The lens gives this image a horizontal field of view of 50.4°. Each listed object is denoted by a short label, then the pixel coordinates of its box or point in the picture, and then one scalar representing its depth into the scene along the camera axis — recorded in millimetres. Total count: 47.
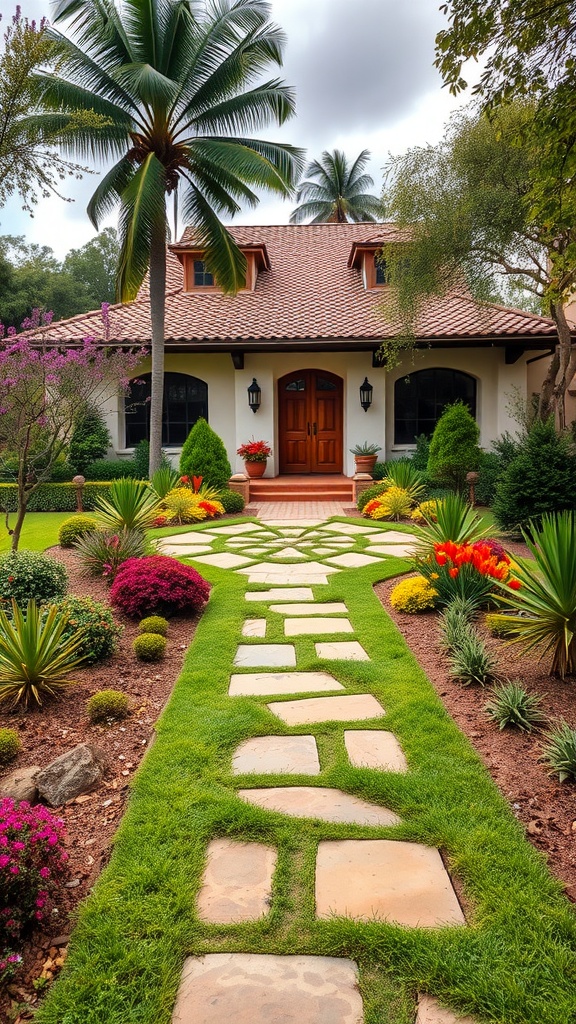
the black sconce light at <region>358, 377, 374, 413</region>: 14852
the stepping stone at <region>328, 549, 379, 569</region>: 7629
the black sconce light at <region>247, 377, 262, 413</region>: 15016
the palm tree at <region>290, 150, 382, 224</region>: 32938
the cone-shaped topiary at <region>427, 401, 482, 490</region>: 12102
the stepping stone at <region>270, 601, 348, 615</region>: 5898
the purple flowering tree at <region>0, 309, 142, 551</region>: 6348
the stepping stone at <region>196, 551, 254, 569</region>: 7748
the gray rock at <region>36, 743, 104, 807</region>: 3027
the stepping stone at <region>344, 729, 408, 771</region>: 3227
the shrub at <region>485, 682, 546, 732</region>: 3568
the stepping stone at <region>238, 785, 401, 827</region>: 2781
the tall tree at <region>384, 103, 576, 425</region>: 10062
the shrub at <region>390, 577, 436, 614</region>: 5730
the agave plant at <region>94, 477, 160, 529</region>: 7844
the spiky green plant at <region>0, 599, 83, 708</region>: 3942
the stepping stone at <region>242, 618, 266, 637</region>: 5367
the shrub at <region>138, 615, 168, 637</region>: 5230
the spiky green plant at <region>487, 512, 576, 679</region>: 4023
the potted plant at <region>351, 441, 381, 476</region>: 14156
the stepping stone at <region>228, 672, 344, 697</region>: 4191
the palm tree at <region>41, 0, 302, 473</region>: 11562
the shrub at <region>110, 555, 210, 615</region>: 5621
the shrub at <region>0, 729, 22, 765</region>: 3316
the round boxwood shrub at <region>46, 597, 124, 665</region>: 4641
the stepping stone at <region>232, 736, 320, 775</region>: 3191
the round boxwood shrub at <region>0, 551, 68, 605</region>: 5250
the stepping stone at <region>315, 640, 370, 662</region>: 4770
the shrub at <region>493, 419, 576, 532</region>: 8531
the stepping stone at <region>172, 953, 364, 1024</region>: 1819
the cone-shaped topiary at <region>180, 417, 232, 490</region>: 12383
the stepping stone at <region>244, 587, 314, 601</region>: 6363
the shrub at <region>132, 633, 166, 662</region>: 4754
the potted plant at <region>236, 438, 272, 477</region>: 14391
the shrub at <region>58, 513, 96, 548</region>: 8508
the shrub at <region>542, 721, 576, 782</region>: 3055
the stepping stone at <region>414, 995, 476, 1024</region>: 1802
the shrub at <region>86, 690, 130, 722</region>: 3795
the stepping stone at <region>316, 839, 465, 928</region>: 2203
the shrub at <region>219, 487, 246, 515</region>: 11812
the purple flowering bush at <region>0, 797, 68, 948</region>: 2105
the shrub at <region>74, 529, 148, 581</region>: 7020
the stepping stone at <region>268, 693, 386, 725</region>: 3782
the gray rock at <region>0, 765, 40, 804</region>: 2906
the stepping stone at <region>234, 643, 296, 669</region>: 4688
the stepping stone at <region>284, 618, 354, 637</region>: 5387
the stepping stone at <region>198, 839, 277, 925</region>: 2215
